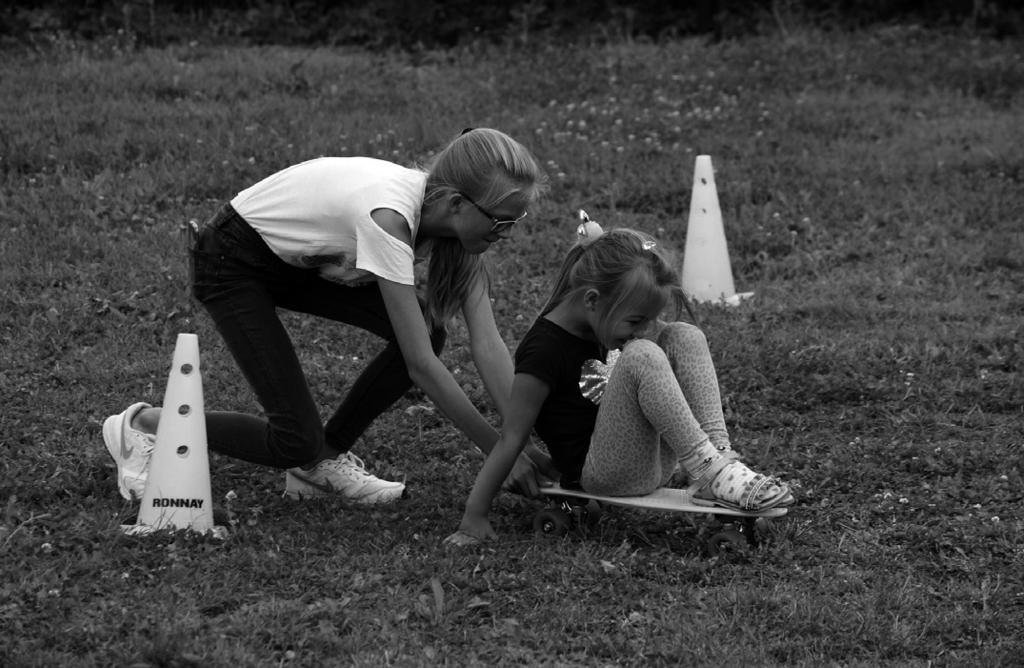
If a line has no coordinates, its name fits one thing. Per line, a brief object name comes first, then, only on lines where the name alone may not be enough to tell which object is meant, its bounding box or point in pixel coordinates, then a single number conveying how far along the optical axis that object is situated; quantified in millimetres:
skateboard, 8109
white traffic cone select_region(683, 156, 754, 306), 13711
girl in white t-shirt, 7832
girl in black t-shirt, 7883
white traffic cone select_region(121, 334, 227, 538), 8297
